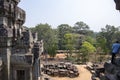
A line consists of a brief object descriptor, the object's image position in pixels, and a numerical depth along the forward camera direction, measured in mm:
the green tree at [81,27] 29891
